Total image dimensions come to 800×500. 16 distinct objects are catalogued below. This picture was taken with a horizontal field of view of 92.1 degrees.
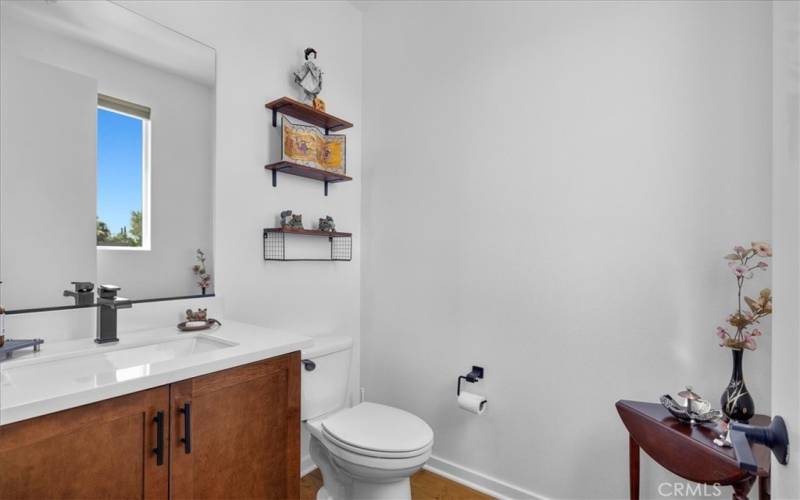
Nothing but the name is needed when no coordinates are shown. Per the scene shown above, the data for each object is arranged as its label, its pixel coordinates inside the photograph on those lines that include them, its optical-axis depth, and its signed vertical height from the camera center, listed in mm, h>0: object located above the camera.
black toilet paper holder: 1990 -645
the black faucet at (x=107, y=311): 1283 -207
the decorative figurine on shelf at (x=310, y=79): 2059 +922
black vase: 1230 -475
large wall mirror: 1237 +359
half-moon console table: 1012 -564
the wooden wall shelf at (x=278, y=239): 1933 +58
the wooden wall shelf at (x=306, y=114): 1915 +728
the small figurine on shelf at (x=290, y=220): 1966 +157
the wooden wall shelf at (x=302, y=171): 1921 +420
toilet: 1478 -754
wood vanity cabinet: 828 -498
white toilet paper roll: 1875 -742
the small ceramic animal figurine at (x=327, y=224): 2168 +150
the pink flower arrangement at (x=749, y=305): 1260 -173
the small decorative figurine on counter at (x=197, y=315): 1576 -268
